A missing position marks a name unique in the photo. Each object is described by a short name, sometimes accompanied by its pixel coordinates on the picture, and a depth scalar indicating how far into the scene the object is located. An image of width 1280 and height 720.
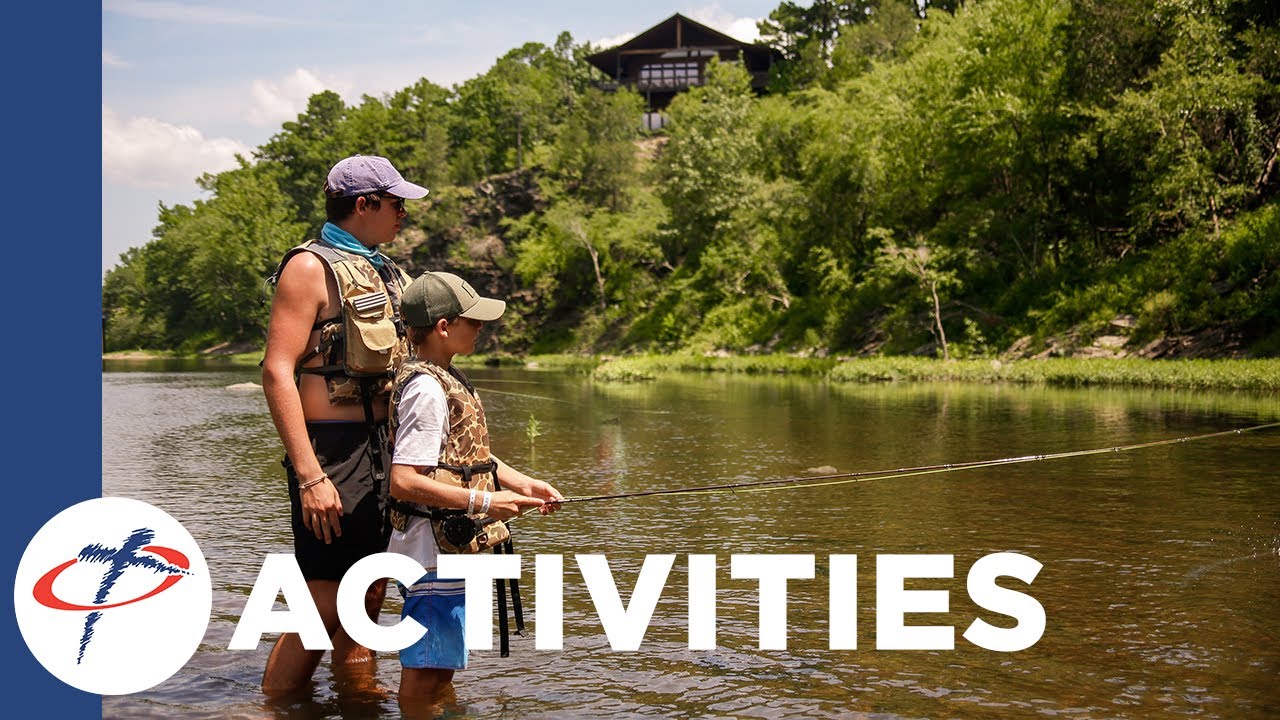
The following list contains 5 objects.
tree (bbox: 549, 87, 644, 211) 71.94
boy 4.21
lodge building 88.50
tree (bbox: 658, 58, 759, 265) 58.94
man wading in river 4.55
